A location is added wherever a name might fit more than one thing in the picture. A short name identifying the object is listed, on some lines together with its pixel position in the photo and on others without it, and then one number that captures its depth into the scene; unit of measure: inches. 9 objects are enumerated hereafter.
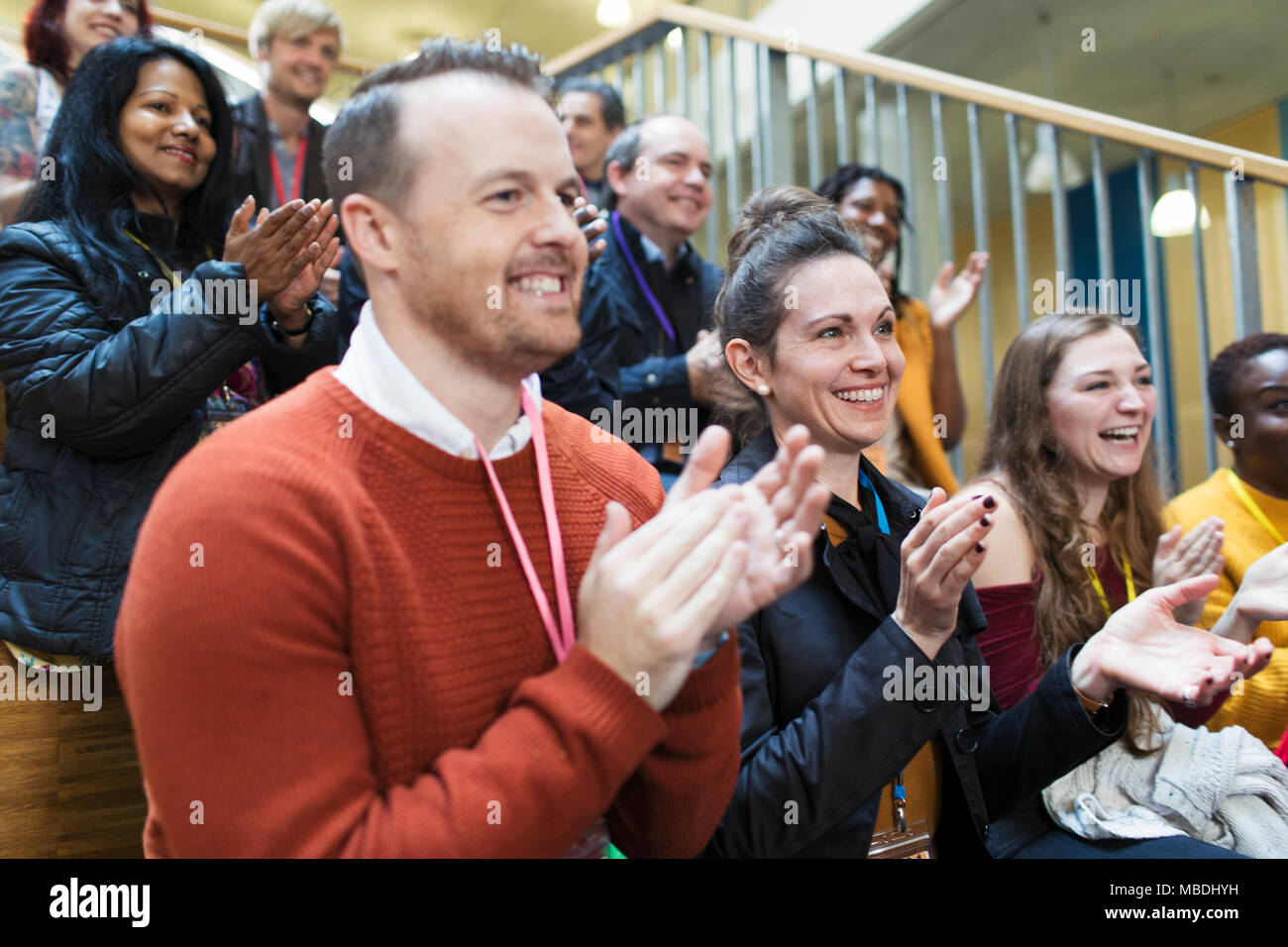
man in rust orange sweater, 33.6
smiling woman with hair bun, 51.9
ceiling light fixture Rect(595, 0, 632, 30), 237.0
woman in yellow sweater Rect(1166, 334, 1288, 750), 87.7
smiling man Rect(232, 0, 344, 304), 114.3
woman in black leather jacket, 61.2
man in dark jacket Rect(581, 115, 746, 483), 94.9
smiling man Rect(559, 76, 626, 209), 136.8
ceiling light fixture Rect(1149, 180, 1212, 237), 201.5
